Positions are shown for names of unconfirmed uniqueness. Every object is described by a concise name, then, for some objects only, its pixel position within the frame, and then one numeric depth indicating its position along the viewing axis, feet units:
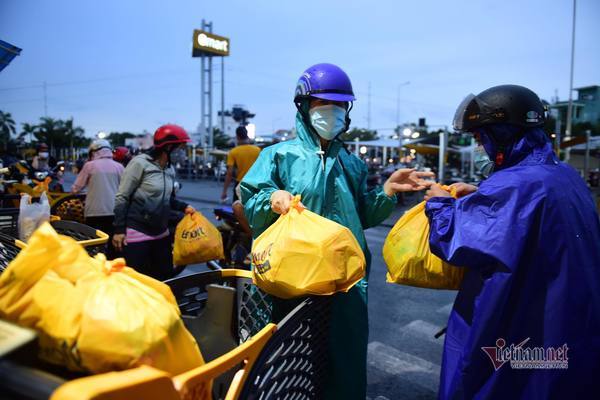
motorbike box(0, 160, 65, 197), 22.13
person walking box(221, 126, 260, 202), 24.48
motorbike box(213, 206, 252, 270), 18.02
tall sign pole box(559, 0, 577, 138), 87.76
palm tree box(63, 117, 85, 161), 231.34
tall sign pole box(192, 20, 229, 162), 153.72
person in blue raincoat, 4.95
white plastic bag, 8.91
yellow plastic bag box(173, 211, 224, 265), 12.75
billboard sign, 165.99
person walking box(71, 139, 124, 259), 17.19
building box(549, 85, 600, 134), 187.01
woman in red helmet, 11.75
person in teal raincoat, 6.33
